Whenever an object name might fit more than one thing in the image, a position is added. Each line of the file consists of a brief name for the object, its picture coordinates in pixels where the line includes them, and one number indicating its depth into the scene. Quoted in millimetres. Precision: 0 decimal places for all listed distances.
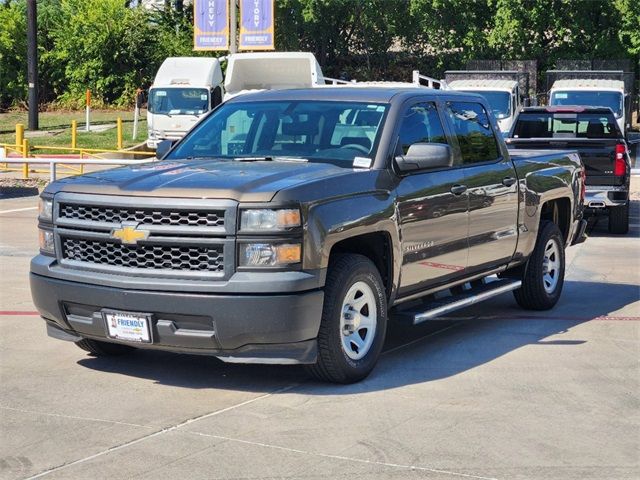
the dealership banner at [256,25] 39469
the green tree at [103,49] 51844
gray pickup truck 6582
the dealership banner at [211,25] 40188
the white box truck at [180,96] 35906
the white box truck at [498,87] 30488
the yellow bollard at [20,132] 28516
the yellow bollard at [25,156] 25234
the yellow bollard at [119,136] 34688
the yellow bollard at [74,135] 33881
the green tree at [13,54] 53094
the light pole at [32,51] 41594
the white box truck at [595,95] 31516
